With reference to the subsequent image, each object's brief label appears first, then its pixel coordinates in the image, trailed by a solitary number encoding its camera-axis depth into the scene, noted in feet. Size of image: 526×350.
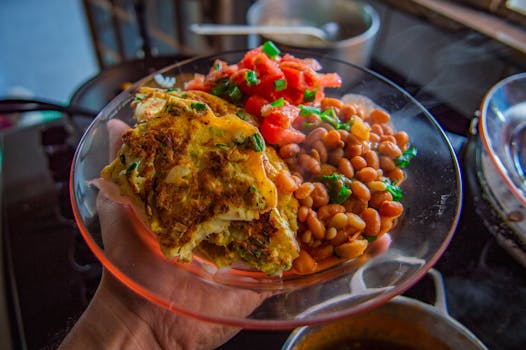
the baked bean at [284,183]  0.89
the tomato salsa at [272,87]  0.97
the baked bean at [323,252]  0.89
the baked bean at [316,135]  1.01
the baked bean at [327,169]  0.99
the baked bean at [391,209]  0.93
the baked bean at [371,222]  0.91
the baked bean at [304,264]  0.87
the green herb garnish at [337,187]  0.95
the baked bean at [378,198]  0.95
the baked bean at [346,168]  0.99
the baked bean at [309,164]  0.97
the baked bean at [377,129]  1.07
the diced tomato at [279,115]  0.96
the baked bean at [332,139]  1.01
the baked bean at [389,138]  1.04
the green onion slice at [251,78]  1.03
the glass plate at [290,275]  0.77
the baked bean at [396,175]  1.01
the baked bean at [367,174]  0.98
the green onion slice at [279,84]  1.01
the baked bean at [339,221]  0.90
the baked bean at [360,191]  0.95
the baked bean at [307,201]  0.92
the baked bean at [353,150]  1.02
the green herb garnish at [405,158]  1.03
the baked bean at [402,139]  1.04
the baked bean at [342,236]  0.90
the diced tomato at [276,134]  0.96
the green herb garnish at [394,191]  0.97
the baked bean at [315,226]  0.89
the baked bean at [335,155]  1.01
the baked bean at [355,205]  0.95
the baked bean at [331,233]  0.88
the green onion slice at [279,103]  0.98
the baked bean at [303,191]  0.91
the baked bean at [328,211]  0.92
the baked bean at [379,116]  1.08
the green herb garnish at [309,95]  1.06
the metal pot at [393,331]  0.86
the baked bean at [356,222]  0.90
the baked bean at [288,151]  0.97
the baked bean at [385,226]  0.92
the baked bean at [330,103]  1.10
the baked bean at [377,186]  0.96
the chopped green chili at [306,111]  1.04
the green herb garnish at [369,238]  0.92
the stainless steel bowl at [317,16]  1.76
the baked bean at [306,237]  0.89
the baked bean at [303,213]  0.90
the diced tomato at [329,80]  1.12
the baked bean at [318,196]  0.93
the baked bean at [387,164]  1.02
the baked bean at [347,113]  1.08
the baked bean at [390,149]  1.02
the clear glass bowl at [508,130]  1.06
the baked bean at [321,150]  1.00
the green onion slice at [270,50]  1.11
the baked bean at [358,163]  1.00
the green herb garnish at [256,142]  0.84
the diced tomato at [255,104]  1.01
